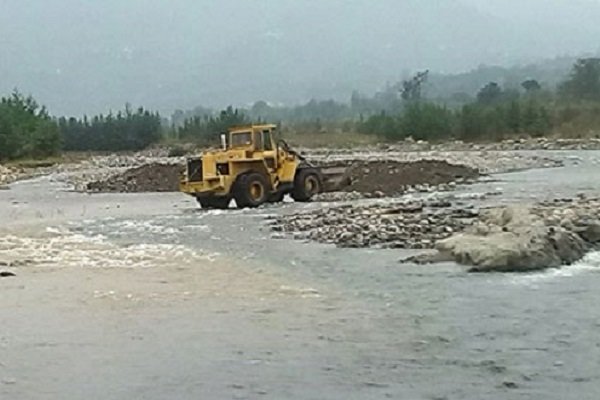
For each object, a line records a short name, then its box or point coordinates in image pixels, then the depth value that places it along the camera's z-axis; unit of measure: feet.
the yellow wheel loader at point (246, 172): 112.78
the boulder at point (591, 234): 70.49
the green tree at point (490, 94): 438.20
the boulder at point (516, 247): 61.11
